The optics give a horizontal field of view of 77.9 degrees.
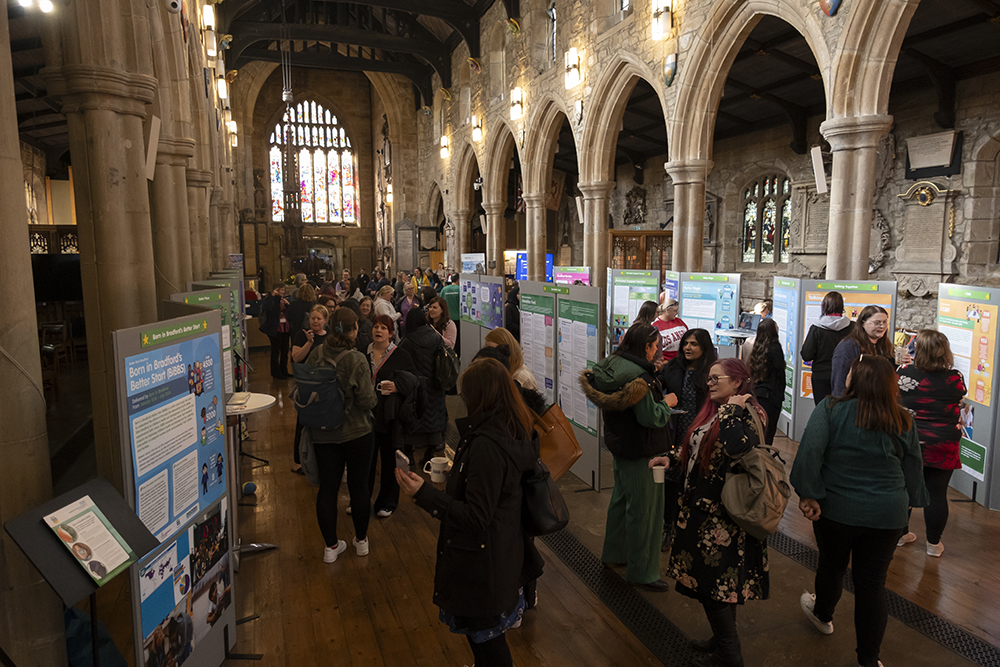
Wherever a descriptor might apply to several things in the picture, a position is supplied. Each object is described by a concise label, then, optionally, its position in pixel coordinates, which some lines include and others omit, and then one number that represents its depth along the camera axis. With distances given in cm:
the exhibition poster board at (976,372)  410
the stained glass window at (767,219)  1204
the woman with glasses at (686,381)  324
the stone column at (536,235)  1267
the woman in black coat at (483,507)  190
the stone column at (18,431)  220
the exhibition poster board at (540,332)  498
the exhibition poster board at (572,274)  798
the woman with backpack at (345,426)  319
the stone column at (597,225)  1052
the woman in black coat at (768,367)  425
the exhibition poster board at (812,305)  490
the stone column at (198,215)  717
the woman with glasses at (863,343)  398
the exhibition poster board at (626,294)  689
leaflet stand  159
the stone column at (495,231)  1528
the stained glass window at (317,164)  2381
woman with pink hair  227
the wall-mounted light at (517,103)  1295
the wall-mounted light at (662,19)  803
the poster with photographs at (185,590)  201
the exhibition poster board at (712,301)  643
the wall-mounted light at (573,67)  1045
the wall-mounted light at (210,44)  930
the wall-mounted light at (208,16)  931
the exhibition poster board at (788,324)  546
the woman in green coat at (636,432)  294
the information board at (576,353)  434
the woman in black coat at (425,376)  387
